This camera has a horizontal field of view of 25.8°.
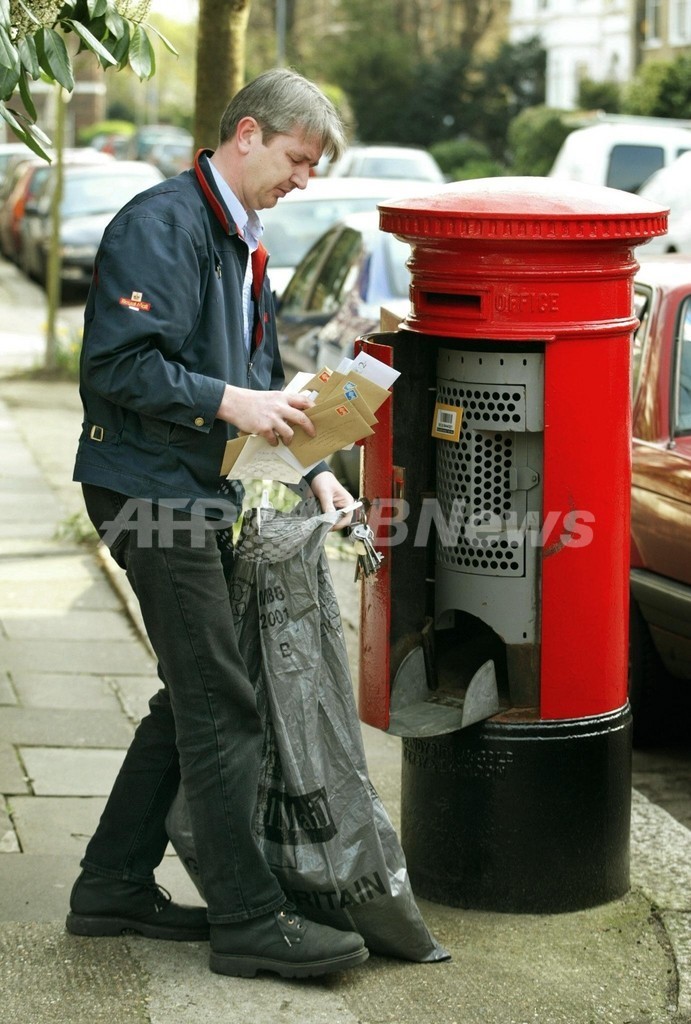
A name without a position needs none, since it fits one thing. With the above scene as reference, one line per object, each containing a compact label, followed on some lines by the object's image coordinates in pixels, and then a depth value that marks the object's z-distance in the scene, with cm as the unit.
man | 299
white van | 1916
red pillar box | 340
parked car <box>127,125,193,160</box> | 4531
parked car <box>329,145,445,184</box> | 2698
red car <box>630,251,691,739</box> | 479
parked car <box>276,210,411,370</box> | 846
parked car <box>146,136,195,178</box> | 3991
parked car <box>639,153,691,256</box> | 1274
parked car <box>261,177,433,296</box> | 1169
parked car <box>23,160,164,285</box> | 1938
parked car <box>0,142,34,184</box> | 3481
